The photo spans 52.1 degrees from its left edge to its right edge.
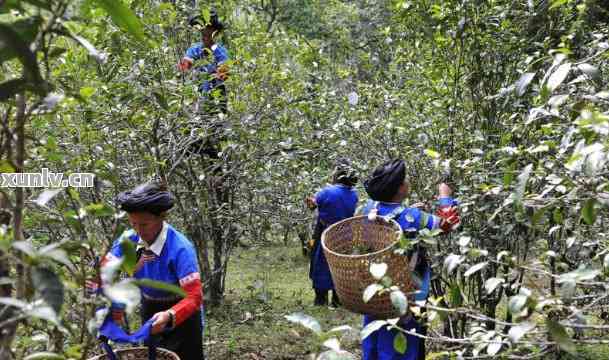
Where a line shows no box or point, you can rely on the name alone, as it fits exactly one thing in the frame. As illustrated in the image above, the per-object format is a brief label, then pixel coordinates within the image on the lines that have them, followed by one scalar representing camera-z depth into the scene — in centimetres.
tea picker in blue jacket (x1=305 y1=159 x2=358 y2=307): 584
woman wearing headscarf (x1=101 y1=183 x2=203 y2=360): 297
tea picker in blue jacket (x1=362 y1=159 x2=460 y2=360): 336
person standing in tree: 468
